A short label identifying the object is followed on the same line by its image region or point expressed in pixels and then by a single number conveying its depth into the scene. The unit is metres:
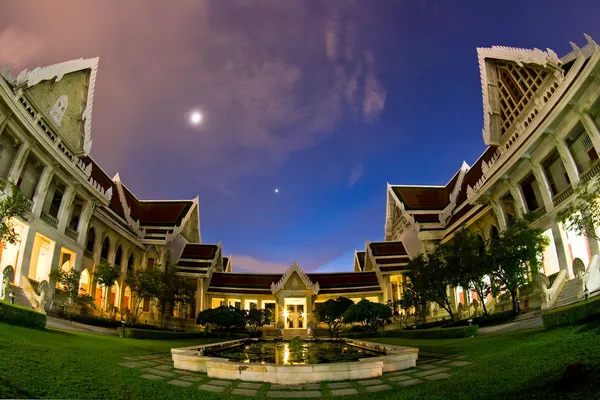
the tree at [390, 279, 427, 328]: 27.92
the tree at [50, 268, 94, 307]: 22.14
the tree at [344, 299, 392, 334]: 28.36
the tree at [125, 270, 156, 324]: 26.11
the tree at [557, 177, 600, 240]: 11.05
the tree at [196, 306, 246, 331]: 27.80
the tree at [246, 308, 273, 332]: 33.30
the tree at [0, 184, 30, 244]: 13.31
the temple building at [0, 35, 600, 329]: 19.66
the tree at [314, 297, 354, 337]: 31.83
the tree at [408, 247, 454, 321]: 21.66
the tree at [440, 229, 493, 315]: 19.05
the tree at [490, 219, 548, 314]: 18.38
